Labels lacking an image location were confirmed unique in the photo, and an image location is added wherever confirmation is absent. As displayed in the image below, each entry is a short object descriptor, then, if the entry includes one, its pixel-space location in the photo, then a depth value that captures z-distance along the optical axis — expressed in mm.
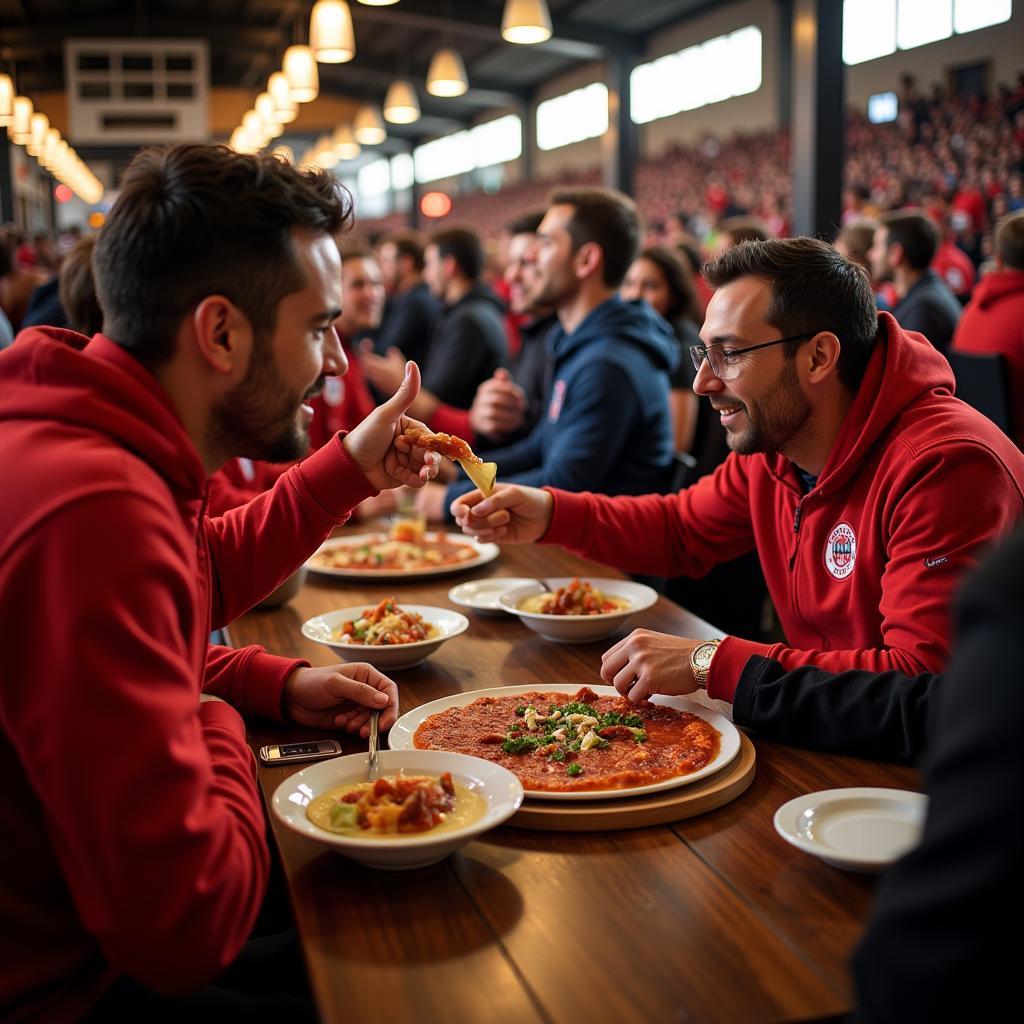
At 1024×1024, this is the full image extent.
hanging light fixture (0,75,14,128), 9844
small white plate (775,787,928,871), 1264
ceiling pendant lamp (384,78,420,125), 9938
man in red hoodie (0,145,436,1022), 1062
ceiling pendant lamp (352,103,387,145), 11547
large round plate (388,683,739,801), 1420
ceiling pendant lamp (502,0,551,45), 6793
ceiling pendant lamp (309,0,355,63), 6945
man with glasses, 1759
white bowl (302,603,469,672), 2014
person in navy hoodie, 3449
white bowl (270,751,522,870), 1239
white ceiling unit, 14000
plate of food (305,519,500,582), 2773
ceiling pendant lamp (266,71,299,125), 9743
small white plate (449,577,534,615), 2439
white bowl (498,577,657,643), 2160
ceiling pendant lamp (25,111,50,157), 11734
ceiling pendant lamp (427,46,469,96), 8398
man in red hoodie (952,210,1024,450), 5047
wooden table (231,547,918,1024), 1047
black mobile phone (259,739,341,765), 1629
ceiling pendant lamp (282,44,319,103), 8477
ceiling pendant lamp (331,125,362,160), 14383
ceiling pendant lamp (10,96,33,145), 10742
